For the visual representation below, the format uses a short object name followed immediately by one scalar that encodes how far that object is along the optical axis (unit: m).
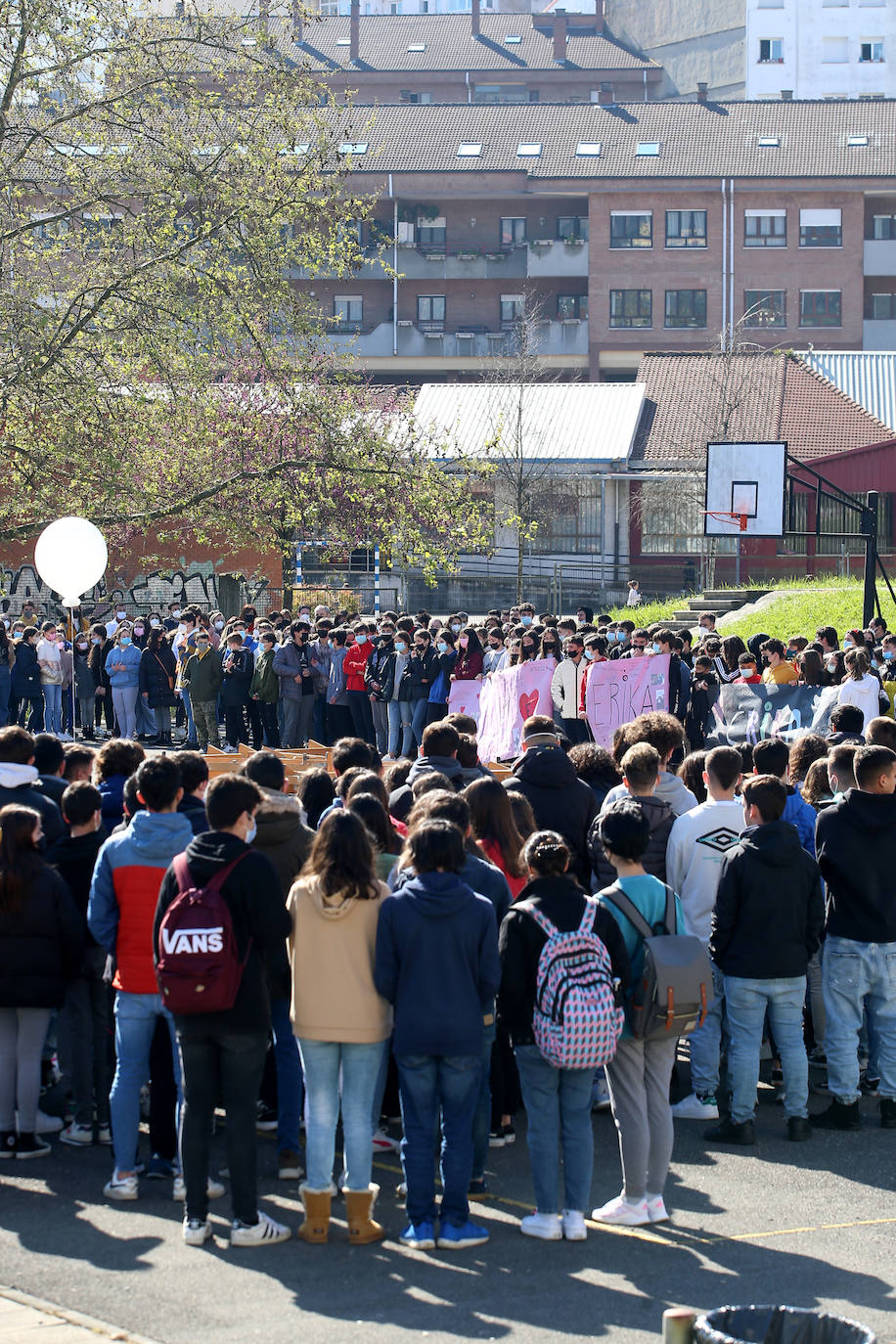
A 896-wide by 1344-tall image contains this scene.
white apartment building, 83.69
